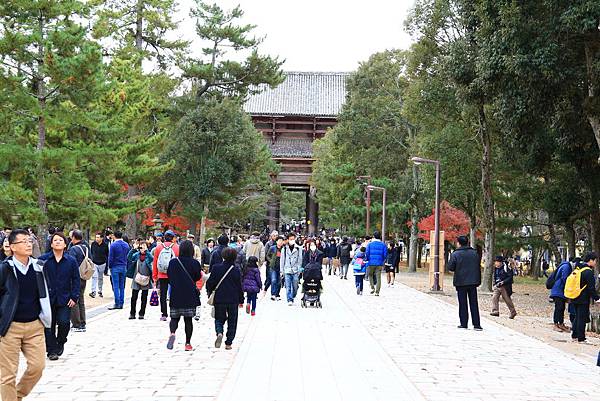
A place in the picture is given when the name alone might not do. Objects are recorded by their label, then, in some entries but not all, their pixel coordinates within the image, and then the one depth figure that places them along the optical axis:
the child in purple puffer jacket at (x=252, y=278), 13.68
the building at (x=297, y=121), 59.94
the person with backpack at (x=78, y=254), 10.64
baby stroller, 17.03
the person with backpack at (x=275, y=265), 18.50
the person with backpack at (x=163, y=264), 12.21
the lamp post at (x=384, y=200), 39.46
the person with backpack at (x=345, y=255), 29.92
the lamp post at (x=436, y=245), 24.78
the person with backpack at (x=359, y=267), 21.48
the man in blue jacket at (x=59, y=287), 9.20
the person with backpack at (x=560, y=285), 14.29
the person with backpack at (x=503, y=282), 16.48
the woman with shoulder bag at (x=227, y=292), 10.34
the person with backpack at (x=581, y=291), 13.25
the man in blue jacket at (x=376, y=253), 20.44
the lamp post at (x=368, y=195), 42.18
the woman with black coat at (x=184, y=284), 9.94
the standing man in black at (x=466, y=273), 13.72
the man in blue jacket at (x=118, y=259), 15.14
